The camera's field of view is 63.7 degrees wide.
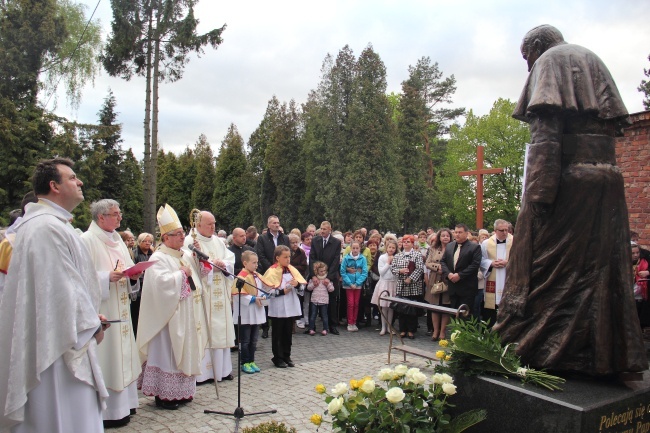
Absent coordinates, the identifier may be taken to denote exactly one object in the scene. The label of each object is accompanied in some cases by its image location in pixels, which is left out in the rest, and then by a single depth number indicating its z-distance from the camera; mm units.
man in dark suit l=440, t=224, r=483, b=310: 9008
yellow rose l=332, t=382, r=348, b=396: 3271
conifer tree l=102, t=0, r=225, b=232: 20703
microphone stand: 5121
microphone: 5547
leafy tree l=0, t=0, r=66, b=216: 20094
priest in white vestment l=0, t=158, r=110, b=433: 3143
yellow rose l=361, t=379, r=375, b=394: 3250
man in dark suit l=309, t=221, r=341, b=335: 10688
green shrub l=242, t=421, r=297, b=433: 3562
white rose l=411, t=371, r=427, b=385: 3316
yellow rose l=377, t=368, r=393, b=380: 3426
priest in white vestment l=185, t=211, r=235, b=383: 6695
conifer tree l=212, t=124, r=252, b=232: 48719
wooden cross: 15245
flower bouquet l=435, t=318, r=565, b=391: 3239
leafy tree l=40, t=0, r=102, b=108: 25750
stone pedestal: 2908
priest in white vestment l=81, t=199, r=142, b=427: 5172
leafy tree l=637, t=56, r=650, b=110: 23648
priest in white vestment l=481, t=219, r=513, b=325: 8844
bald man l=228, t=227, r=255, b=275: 9383
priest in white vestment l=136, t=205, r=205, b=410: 5719
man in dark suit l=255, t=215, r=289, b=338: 9891
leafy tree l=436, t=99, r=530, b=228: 36531
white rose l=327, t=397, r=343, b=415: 3131
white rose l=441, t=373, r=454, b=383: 3352
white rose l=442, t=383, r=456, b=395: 3236
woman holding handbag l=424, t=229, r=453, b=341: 9500
